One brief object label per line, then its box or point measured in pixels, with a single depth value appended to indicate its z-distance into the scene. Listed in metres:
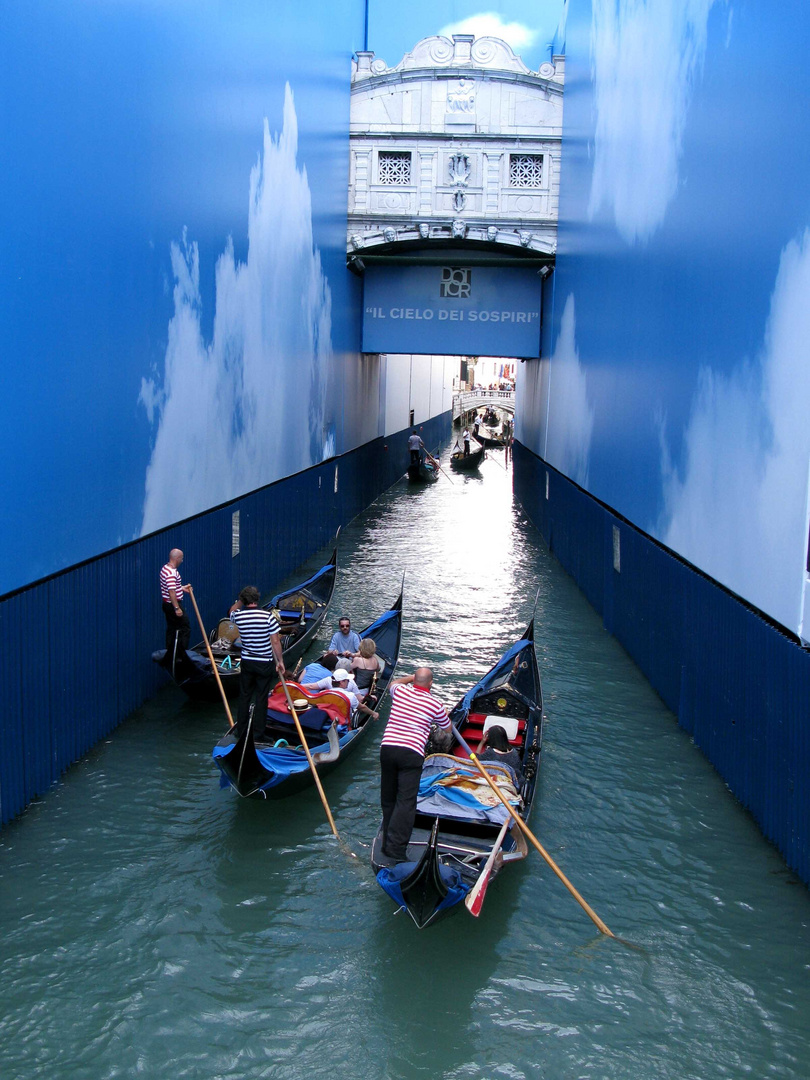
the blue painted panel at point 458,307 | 21.14
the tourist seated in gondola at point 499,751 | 7.52
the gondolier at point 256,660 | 7.48
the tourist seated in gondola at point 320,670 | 9.12
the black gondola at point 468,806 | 5.41
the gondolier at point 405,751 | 6.06
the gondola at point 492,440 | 45.62
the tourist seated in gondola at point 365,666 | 9.46
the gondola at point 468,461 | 34.44
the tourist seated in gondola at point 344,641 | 10.17
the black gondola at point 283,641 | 9.02
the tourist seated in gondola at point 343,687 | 8.73
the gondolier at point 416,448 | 30.45
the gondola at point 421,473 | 30.28
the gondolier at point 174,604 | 9.07
